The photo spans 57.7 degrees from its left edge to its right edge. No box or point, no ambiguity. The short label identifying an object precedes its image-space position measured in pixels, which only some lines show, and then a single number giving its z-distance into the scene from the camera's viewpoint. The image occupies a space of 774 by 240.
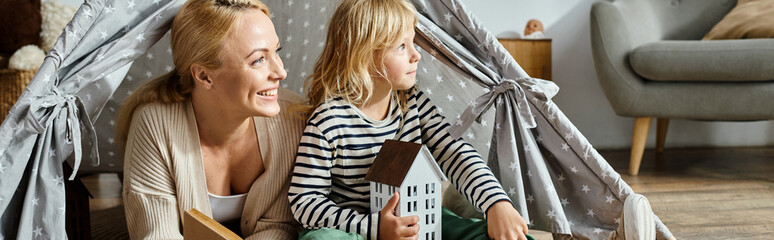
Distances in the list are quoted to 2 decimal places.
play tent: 1.01
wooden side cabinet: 2.45
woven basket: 2.04
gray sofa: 1.96
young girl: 1.08
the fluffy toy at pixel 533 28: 2.61
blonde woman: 1.08
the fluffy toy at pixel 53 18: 2.16
